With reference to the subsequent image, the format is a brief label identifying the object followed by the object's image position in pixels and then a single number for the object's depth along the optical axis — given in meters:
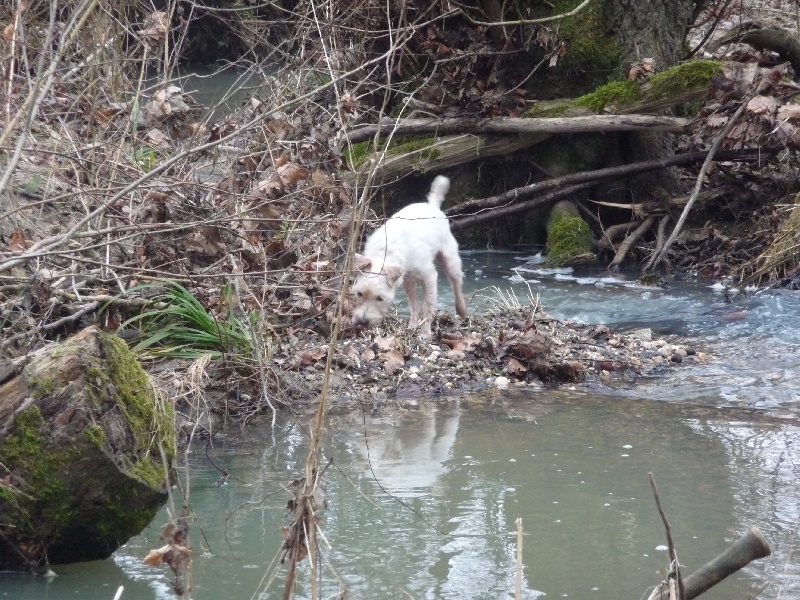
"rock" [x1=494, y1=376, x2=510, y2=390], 12.95
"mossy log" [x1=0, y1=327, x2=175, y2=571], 6.86
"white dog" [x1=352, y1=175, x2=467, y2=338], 14.19
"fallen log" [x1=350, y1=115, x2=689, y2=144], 18.70
